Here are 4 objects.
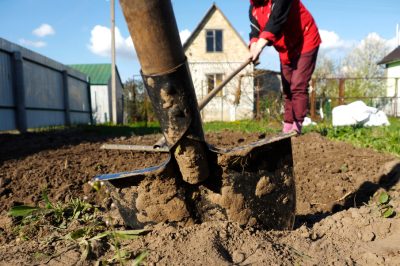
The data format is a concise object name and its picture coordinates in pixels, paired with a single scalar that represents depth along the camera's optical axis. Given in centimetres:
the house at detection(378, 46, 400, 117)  1970
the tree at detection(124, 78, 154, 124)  1885
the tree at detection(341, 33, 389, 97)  2828
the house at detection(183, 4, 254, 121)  2022
